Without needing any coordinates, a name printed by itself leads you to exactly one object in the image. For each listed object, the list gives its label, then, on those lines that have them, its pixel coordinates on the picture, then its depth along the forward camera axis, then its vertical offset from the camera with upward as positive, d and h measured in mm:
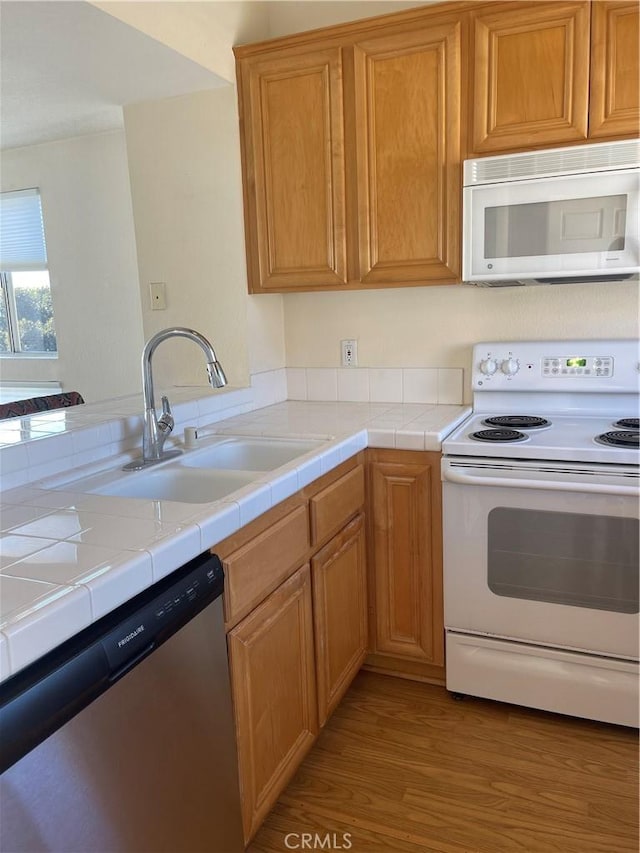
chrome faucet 1612 -250
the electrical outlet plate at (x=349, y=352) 2617 -155
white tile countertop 923 -383
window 3410 +254
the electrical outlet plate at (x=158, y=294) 2537 +108
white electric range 1785 -747
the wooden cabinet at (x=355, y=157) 2074 +546
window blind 3375 +518
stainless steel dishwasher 862 -655
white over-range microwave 1834 +277
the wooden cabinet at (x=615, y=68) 1824 +687
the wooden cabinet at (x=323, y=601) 1424 -802
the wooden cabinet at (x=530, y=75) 1883 +708
